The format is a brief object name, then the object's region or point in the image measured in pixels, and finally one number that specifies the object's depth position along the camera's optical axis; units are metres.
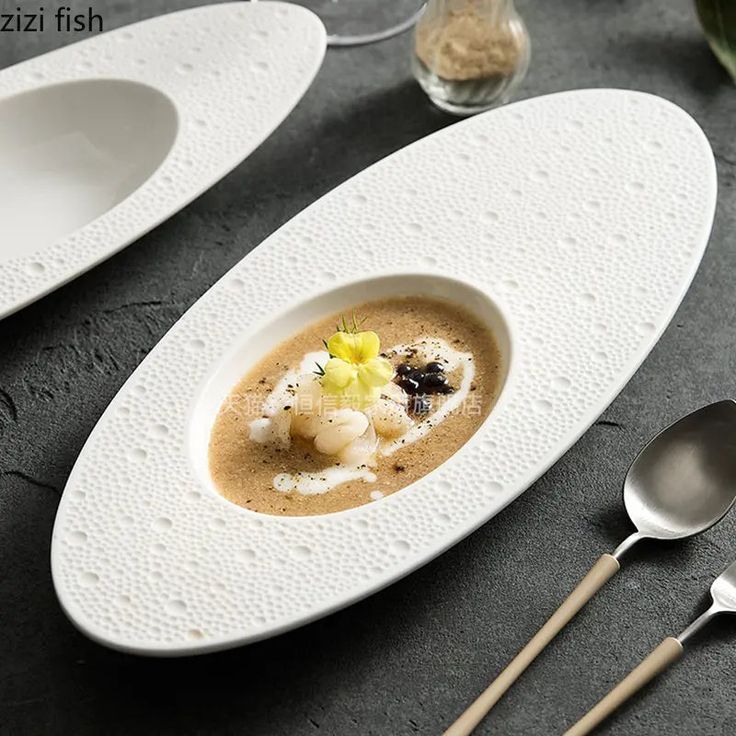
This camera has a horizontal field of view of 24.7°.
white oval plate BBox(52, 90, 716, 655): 0.62
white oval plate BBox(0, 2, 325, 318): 0.84
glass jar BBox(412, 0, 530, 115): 0.87
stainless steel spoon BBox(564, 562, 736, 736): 0.61
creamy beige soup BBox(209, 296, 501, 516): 0.67
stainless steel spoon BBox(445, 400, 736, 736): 0.67
